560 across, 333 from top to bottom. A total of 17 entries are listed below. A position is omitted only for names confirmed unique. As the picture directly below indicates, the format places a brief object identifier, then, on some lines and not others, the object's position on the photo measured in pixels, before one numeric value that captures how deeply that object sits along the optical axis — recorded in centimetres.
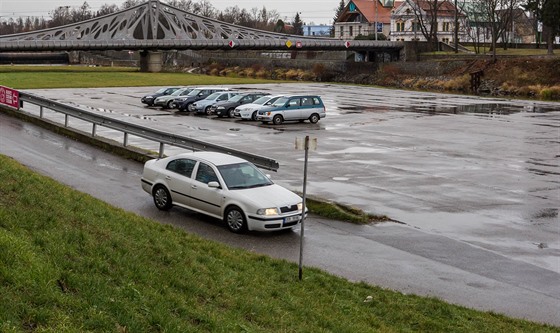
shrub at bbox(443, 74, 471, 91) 7744
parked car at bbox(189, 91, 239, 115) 4362
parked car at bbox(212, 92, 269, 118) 4238
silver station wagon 3922
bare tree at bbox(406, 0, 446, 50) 9988
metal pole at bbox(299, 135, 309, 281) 1158
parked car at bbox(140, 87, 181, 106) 4819
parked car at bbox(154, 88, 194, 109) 4712
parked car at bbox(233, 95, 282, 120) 4047
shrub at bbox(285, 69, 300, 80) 9675
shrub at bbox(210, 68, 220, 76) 10632
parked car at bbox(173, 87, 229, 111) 4575
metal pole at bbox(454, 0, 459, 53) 9526
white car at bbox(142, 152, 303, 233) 1566
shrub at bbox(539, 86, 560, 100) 6554
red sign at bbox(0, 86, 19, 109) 3612
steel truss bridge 10194
